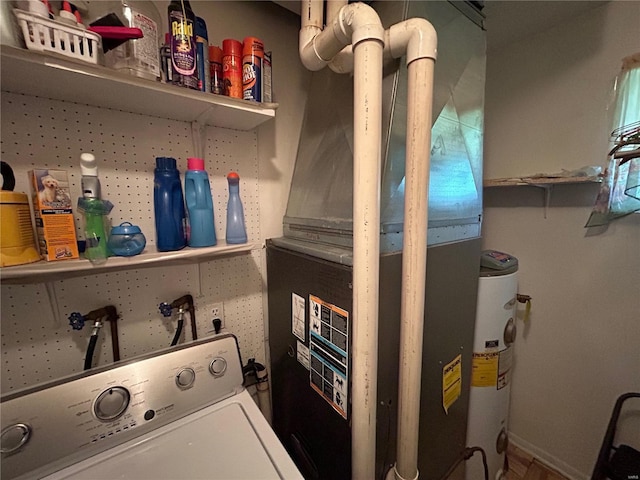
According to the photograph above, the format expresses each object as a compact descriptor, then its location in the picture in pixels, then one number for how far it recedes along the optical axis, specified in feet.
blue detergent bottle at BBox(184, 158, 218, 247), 2.81
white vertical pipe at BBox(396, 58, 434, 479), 2.21
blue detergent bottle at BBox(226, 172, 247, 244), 3.21
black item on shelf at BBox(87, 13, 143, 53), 1.94
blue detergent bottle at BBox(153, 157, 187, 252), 2.64
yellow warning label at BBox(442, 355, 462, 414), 3.26
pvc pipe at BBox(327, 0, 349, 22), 2.71
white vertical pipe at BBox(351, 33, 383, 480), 2.02
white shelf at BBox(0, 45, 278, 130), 1.82
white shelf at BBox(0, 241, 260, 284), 1.87
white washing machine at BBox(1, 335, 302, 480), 2.03
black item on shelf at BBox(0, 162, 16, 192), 1.98
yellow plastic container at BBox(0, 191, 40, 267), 1.87
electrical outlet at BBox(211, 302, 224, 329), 3.58
